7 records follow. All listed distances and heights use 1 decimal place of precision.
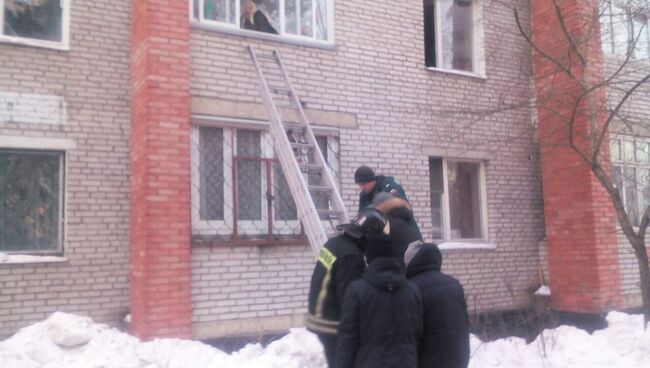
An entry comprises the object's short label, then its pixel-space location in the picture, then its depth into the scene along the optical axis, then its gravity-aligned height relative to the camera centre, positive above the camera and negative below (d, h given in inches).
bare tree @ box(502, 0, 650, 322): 270.1 +65.4
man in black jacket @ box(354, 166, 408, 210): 207.9 +11.0
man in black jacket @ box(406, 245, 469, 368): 142.7 -25.3
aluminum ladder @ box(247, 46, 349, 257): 222.4 +29.0
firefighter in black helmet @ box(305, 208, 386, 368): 153.5 -15.1
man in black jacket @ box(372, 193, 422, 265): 161.8 -0.5
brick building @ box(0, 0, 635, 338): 249.4 +32.4
